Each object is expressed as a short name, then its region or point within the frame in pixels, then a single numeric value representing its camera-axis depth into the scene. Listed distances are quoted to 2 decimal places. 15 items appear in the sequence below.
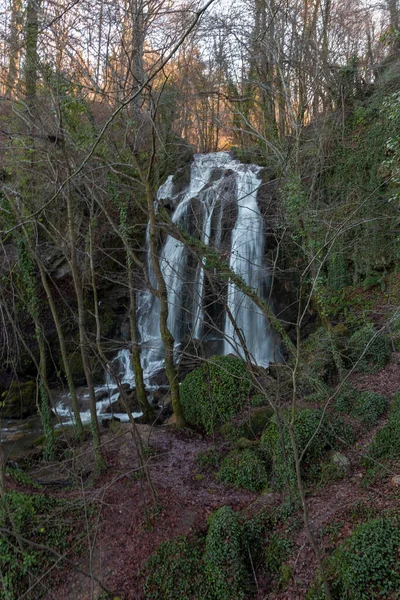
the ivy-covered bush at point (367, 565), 3.53
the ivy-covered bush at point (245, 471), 6.00
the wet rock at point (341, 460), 5.51
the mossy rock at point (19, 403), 10.46
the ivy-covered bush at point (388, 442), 5.28
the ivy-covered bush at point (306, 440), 5.59
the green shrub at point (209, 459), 6.80
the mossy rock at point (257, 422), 7.29
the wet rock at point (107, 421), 8.88
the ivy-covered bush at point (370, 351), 8.16
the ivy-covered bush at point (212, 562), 4.40
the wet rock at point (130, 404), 9.73
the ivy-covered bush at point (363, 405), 6.37
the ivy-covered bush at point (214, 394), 7.93
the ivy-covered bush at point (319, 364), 7.22
